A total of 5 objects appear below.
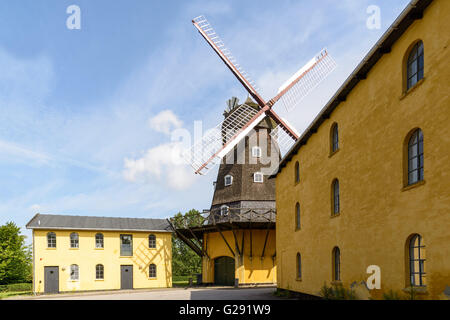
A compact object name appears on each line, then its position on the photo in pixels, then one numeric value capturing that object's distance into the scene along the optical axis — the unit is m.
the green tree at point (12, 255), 36.06
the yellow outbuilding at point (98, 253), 31.48
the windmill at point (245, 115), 31.75
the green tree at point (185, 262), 56.25
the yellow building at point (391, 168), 9.54
